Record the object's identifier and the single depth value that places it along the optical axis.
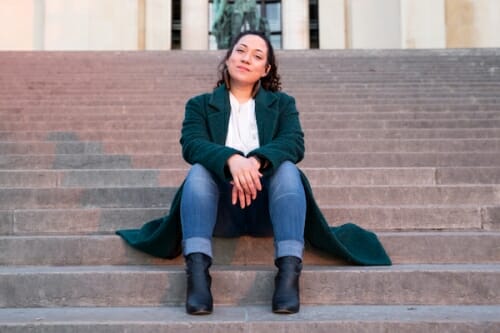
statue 15.48
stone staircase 1.97
